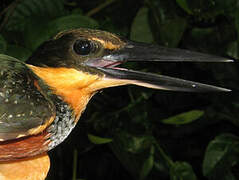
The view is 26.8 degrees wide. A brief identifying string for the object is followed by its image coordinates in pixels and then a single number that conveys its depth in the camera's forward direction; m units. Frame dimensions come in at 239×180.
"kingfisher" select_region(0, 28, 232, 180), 0.20
